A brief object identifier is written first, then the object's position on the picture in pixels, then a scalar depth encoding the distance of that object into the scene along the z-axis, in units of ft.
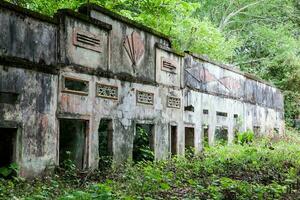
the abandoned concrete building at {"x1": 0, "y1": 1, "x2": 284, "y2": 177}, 26.99
